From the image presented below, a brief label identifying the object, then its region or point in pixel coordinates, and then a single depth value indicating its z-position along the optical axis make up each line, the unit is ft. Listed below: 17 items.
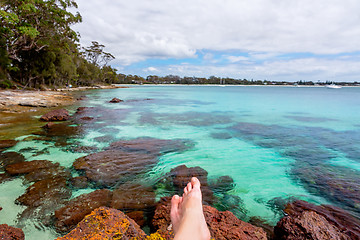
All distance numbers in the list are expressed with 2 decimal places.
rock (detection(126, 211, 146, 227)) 9.95
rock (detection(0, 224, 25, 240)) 6.68
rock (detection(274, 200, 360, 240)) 7.82
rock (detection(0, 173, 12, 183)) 13.47
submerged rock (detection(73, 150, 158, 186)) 14.44
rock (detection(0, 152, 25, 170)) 15.91
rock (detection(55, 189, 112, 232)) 9.54
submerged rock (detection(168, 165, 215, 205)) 12.87
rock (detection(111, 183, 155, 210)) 11.16
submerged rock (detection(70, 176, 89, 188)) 13.31
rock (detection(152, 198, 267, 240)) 7.98
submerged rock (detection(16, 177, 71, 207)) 11.28
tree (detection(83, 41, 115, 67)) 182.58
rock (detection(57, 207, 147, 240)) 6.14
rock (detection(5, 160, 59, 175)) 14.62
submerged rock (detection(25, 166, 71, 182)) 13.84
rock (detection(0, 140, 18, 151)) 19.91
